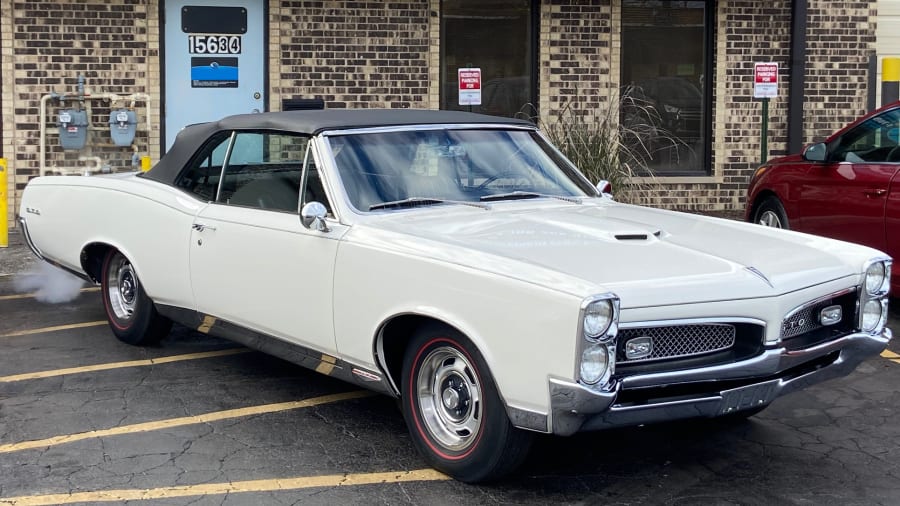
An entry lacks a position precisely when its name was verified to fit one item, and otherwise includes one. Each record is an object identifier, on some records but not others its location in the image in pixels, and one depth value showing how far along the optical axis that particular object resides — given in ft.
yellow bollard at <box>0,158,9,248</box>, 35.29
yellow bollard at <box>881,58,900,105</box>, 49.57
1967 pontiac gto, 13.55
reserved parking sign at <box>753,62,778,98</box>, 40.47
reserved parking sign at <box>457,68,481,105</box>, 37.96
